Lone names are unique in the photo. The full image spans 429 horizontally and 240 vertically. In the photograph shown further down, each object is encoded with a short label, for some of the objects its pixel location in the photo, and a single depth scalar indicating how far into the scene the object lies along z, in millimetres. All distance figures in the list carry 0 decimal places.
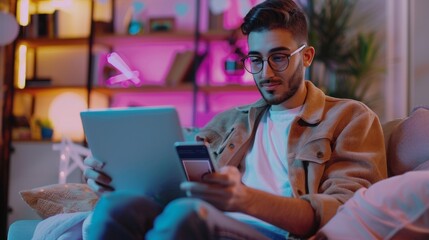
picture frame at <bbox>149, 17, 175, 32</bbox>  4520
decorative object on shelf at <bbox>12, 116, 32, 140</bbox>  4504
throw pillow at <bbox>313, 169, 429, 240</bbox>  1161
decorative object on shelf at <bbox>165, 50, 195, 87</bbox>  4320
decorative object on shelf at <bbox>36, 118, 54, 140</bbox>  4523
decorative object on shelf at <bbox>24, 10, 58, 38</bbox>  4656
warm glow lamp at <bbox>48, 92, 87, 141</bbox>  4418
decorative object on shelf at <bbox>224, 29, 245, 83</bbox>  4242
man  1136
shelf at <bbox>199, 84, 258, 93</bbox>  4172
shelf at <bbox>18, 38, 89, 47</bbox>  4543
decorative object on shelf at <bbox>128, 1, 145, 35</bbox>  4547
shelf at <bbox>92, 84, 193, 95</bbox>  4316
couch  1595
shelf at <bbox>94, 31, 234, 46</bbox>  4336
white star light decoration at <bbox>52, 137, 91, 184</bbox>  3836
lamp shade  4258
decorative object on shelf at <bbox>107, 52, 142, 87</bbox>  4467
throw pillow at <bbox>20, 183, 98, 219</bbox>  1885
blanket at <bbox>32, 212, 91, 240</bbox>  1647
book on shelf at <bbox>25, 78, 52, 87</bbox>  4590
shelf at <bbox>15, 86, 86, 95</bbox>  4520
